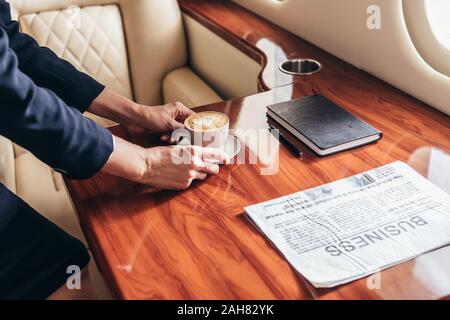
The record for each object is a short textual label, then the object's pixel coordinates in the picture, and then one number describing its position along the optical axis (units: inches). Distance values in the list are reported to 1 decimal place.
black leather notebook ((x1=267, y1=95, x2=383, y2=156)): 41.2
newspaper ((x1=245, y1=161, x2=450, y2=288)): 29.5
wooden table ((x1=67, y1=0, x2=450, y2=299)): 28.3
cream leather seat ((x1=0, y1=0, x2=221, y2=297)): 70.9
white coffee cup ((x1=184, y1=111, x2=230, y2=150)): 40.5
